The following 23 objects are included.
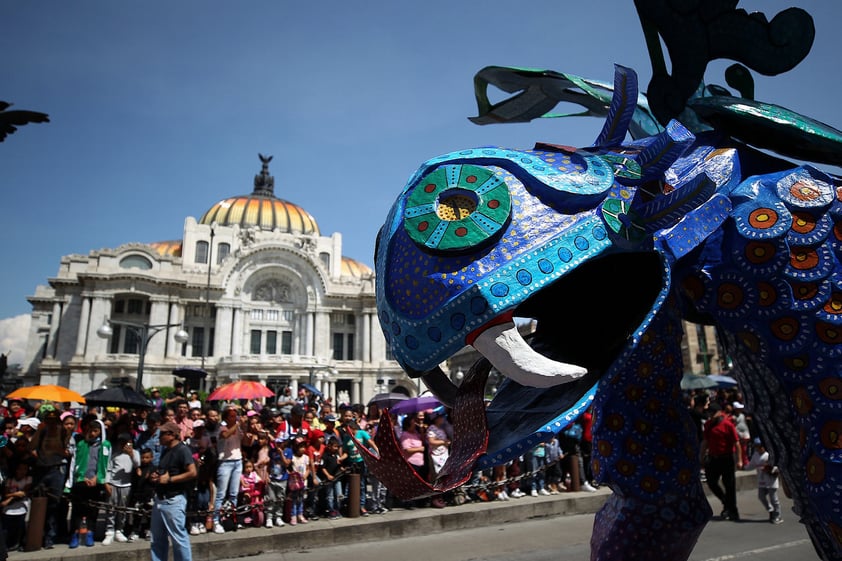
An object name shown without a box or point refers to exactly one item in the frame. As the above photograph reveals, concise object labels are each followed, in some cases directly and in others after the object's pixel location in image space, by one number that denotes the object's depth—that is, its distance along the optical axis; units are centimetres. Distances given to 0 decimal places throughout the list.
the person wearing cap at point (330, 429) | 1084
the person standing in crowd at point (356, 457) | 932
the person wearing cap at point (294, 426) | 1079
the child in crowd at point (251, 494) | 842
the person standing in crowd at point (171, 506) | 586
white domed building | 4288
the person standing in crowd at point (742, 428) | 1297
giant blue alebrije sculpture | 185
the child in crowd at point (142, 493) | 796
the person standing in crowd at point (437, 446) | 923
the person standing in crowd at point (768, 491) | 804
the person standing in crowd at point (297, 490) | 865
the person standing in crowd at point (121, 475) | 806
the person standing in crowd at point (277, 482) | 853
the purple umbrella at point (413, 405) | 1265
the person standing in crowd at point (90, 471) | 778
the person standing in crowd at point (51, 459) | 744
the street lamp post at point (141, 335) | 1879
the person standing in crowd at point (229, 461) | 836
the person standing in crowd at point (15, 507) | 703
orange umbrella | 1145
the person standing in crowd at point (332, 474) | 901
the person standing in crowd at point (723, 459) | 855
